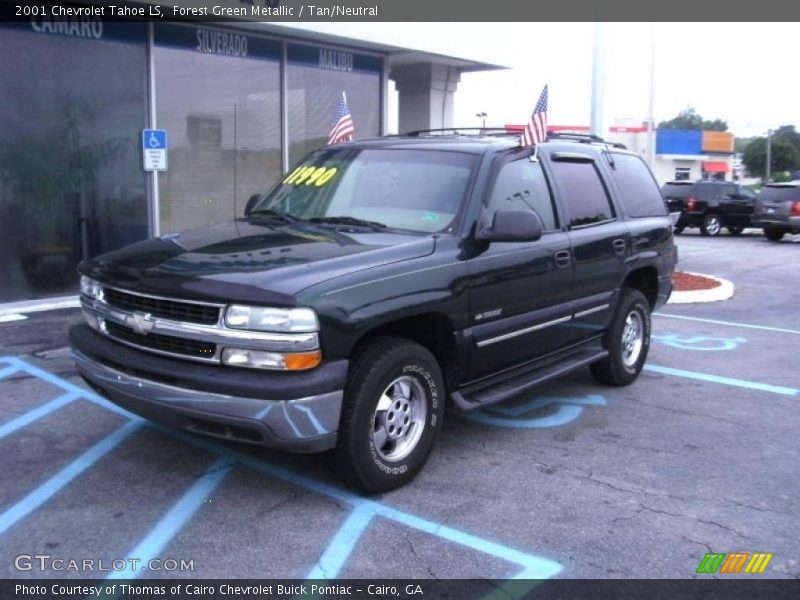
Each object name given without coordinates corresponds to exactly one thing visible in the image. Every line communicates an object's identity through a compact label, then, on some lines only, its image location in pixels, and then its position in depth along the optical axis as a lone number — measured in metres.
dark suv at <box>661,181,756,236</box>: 23.55
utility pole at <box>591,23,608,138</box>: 11.62
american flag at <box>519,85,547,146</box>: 5.42
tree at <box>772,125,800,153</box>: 82.21
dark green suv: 3.71
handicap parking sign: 9.97
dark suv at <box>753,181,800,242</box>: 21.45
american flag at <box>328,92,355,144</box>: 6.84
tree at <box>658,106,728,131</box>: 111.94
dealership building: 9.10
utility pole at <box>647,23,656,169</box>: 30.48
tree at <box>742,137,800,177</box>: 74.25
